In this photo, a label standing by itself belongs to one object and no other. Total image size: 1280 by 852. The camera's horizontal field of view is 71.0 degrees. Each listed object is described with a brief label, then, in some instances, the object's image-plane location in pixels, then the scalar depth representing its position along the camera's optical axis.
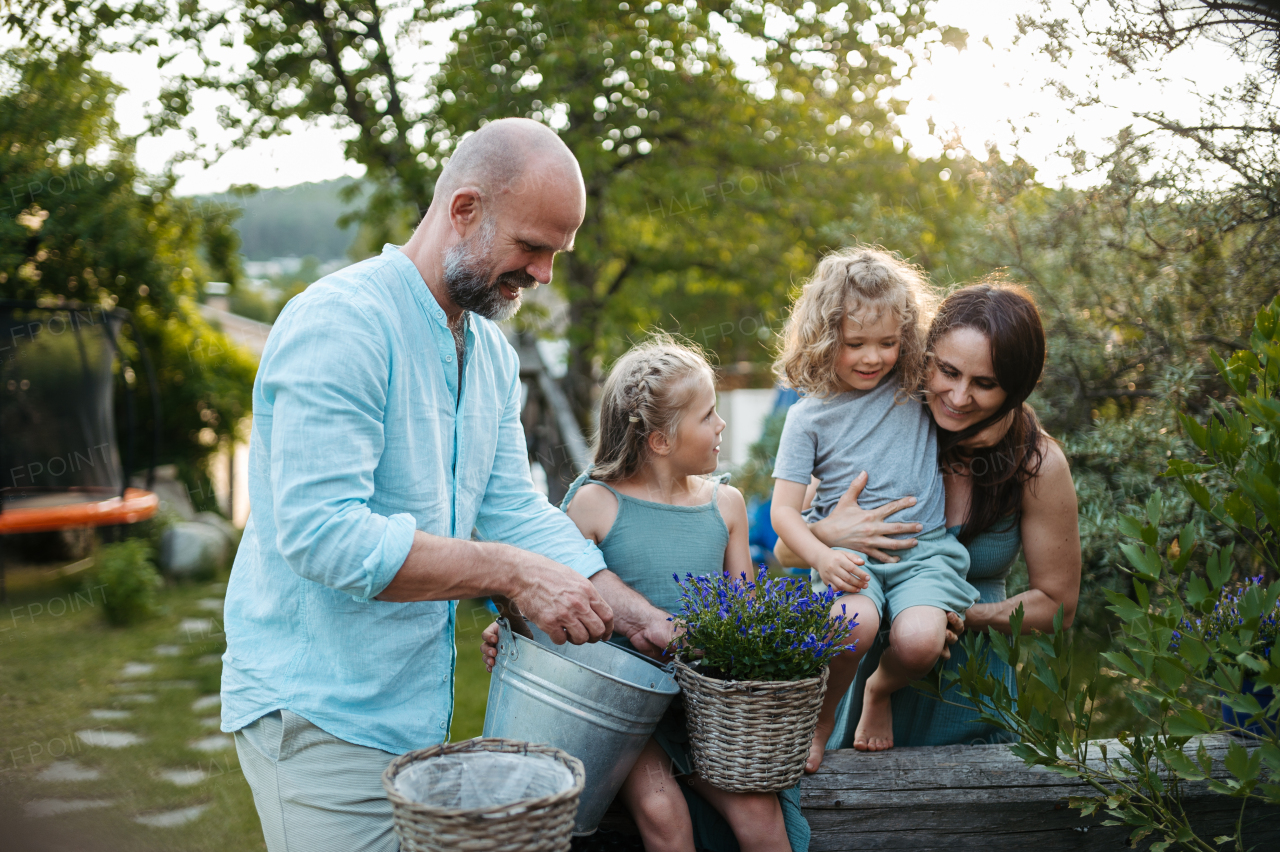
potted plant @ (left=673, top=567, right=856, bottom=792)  1.73
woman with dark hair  2.40
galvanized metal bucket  1.62
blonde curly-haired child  2.40
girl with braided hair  2.40
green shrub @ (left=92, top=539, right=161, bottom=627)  6.11
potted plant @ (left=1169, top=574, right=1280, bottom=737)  1.46
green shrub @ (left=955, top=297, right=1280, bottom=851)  1.43
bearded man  1.63
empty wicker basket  1.19
